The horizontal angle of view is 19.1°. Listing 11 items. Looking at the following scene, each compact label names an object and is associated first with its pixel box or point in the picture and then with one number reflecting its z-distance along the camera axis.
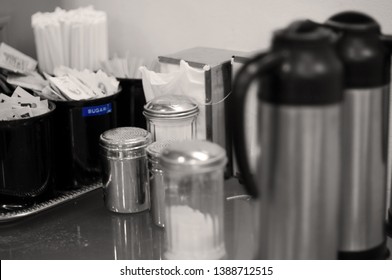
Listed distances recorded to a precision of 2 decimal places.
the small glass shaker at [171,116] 1.54
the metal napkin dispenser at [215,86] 1.61
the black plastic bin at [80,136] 1.60
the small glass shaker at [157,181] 1.49
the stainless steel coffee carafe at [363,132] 1.29
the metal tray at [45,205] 1.56
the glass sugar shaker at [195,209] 1.38
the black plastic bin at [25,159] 1.54
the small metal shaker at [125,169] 1.53
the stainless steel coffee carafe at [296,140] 1.23
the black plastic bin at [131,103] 1.71
